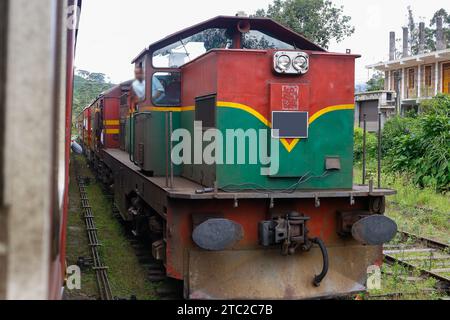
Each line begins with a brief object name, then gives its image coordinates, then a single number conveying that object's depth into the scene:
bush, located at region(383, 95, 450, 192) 13.38
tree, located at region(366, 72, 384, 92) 41.42
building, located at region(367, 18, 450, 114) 29.44
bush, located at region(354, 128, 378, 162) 20.13
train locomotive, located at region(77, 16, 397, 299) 5.24
